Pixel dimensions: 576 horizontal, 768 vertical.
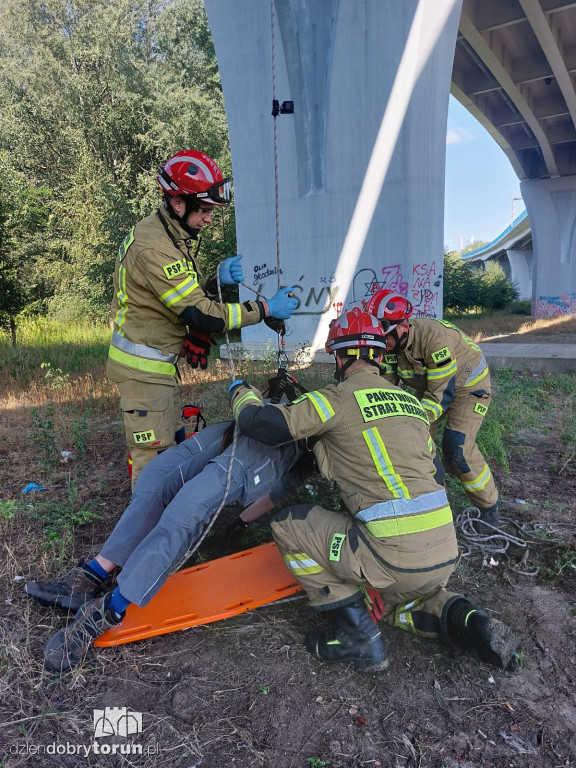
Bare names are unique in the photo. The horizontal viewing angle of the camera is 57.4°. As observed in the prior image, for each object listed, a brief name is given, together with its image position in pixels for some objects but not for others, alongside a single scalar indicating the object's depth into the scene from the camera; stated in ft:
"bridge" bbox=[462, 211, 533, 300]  170.16
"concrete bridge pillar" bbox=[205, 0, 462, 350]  30.91
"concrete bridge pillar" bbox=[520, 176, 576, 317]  104.22
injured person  7.80
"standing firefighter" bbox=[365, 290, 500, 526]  12.24
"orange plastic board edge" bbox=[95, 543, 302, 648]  8.03
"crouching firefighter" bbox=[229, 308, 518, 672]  7.60
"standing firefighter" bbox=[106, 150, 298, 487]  10.14
